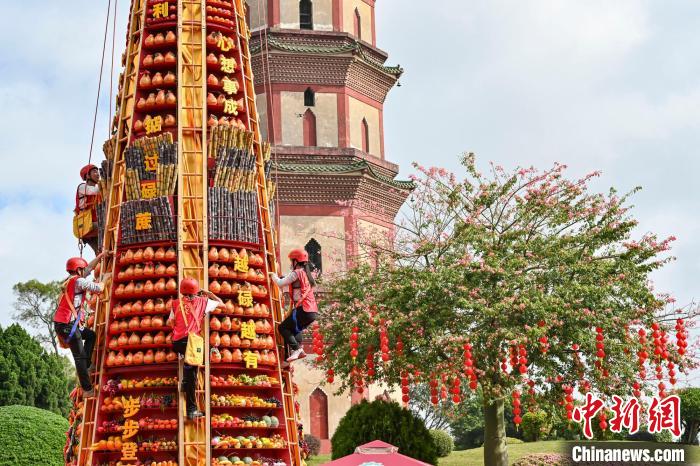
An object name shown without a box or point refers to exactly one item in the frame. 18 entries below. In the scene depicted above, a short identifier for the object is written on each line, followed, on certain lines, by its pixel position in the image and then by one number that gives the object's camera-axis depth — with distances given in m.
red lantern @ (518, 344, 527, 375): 19.03
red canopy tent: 13.26
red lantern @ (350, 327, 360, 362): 19.65
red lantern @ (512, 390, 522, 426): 19.00
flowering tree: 20.30
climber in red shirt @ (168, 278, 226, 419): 12.33
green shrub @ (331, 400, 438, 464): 20.86
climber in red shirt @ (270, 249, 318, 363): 13.27
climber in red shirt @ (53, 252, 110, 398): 12.50
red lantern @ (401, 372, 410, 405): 20.25
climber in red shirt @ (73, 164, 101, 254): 14.59
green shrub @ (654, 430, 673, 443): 35.88
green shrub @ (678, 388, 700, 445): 36.59
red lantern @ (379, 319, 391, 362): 19.42
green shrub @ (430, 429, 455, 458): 29.70
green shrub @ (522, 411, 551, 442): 33.44
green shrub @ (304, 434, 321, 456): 28.14
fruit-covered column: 12.77
